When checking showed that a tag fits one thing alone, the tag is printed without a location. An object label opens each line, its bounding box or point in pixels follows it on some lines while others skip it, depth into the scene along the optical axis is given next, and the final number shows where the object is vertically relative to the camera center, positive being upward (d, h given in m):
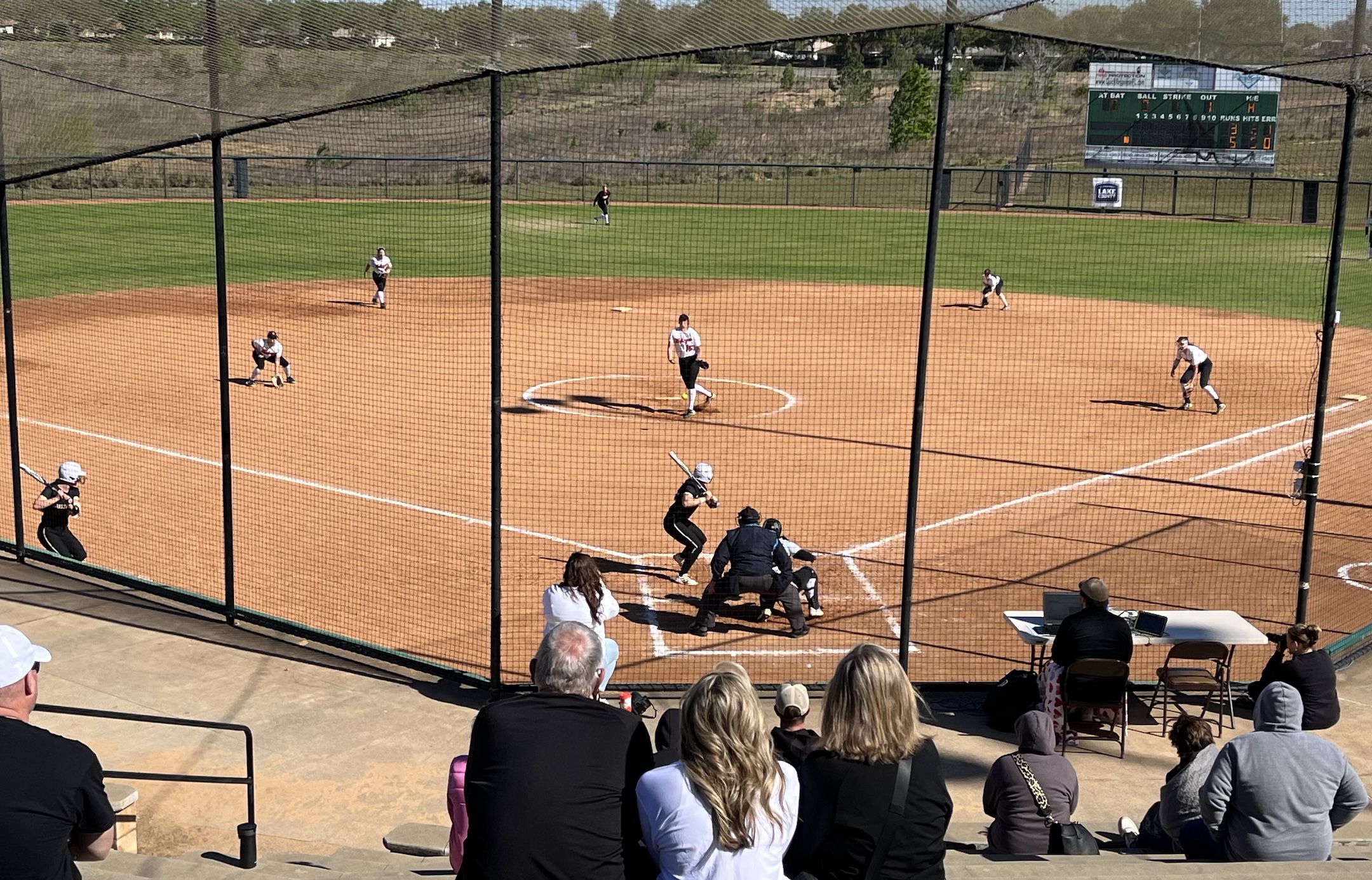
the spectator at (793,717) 6.02 -2.28
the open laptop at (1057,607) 10.50 -3.06
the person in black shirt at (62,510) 13.20 -3.25
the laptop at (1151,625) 10.34 -3.10
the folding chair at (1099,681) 9.43 -3.25
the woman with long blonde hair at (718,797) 4.18 -1.84
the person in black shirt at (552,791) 4.27 -1.87
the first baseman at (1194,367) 22.44 -2.47
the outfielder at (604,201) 44.28 -0.24
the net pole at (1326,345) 10.51 -0.96
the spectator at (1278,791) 5.96 -2.50
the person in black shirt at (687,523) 13.66 -3.26
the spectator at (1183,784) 6.98 -2.90
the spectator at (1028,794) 7.08 -3.04
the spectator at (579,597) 8.65 -2.57
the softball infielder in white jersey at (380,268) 30.95 -1.88
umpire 12.14 -3.30
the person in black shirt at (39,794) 4.09 -1.88
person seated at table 9.41 -2.93
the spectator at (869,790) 4.45 -1.91
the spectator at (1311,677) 8.95 -3.01
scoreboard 50.88 +3.64
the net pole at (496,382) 9.55 -1.39
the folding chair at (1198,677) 10.27 -3.49
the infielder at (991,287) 32.91 -1.88
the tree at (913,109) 54.78 +3.94
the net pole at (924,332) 9.28 -0.89
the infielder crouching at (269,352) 22.80 -2.84
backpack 10.19 -3.66
